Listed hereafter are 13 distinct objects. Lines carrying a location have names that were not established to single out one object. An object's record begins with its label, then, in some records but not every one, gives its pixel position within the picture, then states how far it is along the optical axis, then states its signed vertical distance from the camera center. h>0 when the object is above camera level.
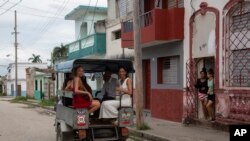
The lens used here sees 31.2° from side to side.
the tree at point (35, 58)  101.75 +4.63
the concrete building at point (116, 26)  22.77 +2.81
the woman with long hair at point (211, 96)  14.45 -0.62
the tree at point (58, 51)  66.94 +4.07
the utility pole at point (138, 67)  15.00 +0.35
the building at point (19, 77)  75.56 +0.27
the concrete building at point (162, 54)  16.83 +0.97
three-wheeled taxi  9.84 -1.02
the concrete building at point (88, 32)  25.95 +3.02
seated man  11.10 -0.24
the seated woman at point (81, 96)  10.02 -0.41
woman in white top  10.33 -0.61
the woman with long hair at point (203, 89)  14.74 -0.40
